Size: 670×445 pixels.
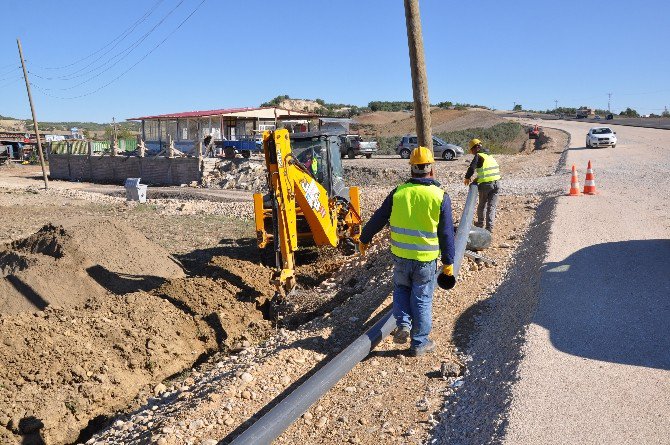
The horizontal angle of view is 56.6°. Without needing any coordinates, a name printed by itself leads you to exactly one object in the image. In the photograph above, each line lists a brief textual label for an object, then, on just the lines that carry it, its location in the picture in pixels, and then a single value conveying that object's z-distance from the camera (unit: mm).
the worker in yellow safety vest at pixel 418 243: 5719
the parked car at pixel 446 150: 35594
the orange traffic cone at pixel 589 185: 13883
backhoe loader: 8953
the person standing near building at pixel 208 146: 36091
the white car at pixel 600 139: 33219
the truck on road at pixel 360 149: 39188
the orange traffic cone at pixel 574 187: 13539
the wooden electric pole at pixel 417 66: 9680
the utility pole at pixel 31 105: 32656
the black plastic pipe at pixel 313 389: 4238
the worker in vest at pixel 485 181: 10484
